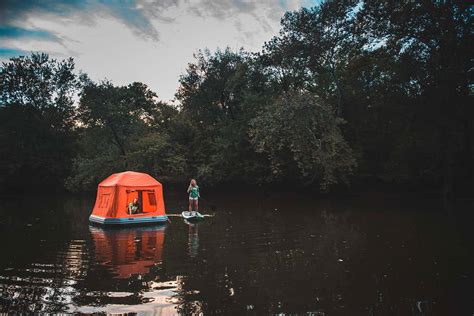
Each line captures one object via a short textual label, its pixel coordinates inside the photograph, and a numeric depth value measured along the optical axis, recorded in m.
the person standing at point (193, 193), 20.59
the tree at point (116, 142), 38.22
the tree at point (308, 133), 29.12
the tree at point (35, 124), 46.88
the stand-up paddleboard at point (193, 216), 19.33
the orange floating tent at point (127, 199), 17.95
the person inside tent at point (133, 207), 18.40
